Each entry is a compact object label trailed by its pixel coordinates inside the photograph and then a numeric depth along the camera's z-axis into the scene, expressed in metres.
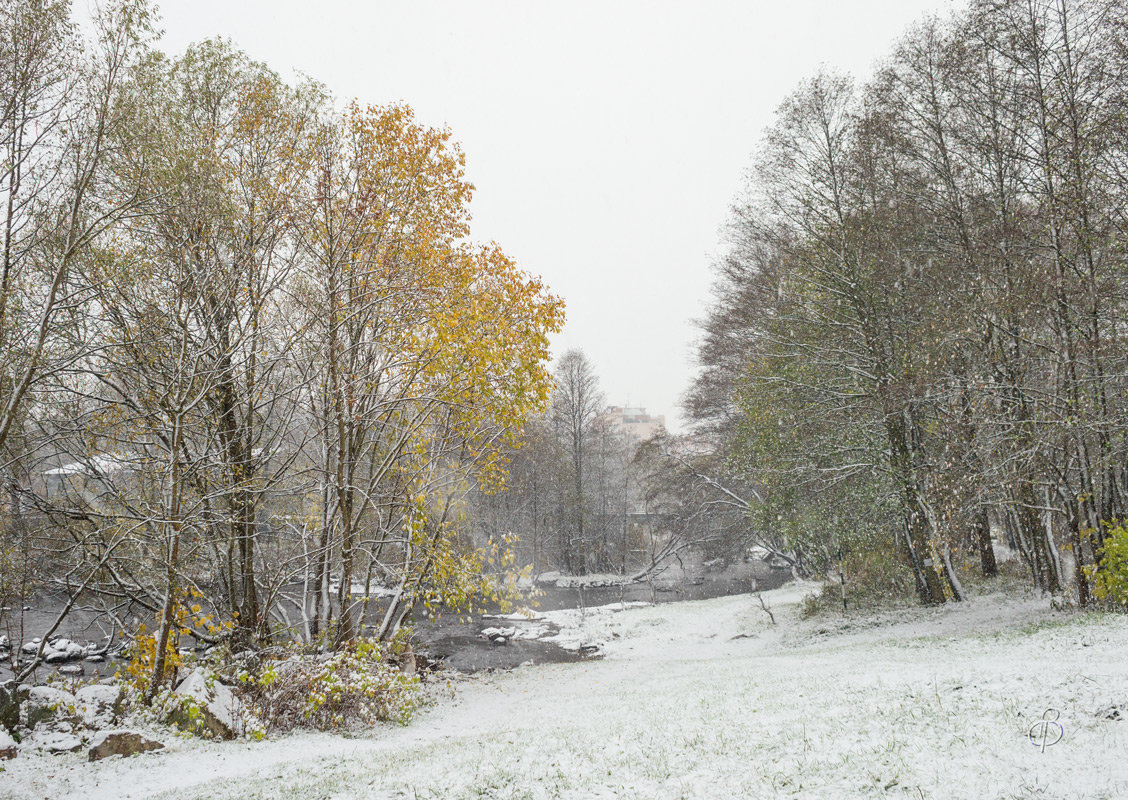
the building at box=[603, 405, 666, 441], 29.50
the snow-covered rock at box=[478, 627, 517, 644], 19.52
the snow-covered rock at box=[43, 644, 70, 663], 15.89
